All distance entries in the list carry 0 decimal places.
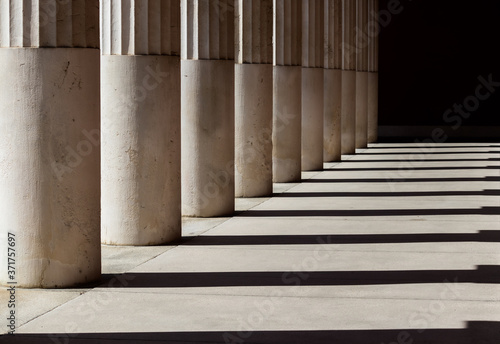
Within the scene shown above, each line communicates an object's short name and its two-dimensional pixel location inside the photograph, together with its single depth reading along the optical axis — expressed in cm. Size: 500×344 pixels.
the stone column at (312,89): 2209
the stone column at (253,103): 1647
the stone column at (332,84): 2517
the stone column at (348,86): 2827
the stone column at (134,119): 1120
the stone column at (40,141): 880
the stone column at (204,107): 1376
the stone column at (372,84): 3450
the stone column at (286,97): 1923
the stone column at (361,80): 3156
